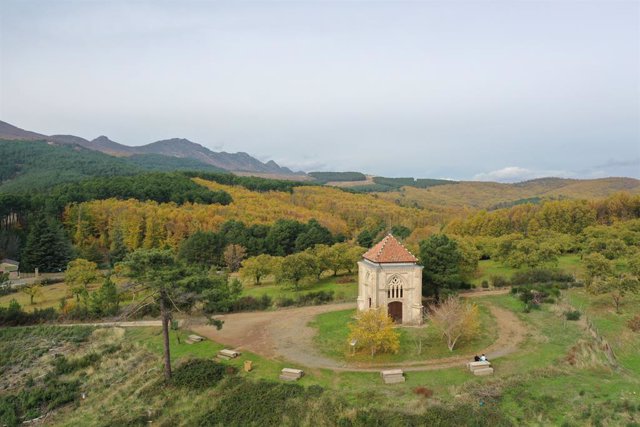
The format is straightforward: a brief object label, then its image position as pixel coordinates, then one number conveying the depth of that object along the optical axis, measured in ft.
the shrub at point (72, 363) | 106.42
